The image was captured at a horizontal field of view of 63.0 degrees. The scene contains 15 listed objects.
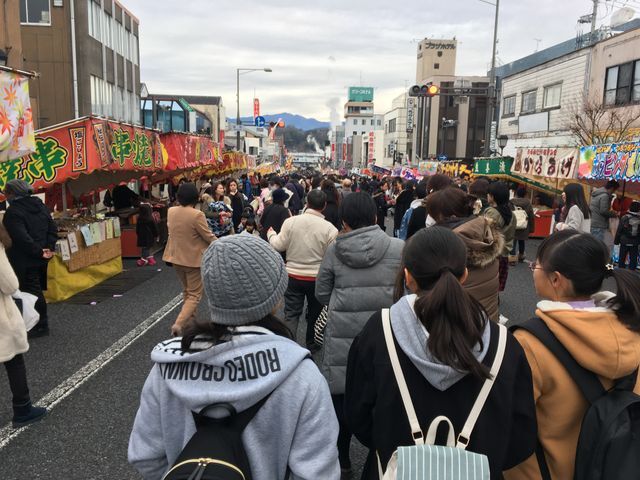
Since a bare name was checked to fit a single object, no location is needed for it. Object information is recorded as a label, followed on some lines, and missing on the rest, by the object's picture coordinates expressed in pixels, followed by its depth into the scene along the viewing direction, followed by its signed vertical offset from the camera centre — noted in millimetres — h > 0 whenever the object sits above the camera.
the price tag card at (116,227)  9941 -1506
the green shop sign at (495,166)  16297 -204
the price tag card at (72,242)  8055 -1470
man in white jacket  4812 -855
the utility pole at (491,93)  17828 +2198
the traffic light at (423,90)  16625 +2157
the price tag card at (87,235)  8531 -1430
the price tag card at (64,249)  7871 -1545
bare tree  17062 +1403
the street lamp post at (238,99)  30322 +3286
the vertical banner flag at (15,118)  5105 +273
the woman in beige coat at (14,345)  3814 -1456
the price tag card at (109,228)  9594 -1459
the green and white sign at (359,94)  152250 +17618
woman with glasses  1708 -578
